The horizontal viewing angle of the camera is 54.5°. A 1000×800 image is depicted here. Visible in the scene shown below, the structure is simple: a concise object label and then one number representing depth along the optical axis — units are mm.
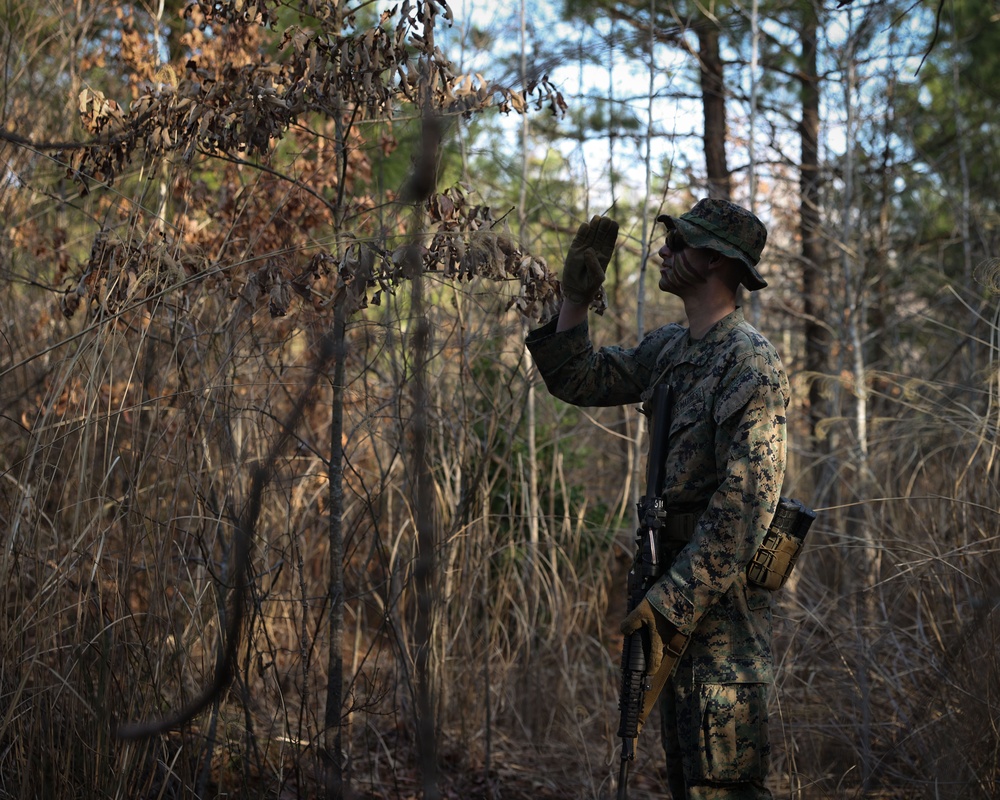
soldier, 2535
